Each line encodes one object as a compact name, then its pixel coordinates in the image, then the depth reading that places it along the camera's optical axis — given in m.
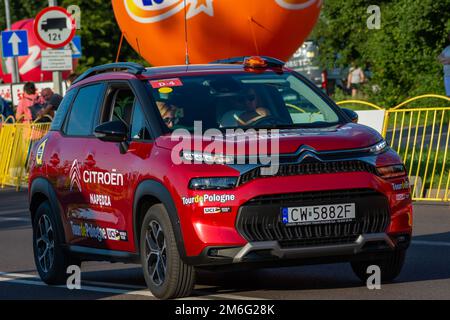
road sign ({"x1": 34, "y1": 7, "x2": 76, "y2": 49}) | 25.42
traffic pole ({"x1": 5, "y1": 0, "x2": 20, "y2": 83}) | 43.94
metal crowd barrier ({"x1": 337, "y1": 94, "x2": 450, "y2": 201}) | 17.72
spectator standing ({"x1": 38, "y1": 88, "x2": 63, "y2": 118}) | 25.47
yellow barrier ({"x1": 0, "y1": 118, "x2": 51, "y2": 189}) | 25.03
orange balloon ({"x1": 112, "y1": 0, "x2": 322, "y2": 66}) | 22.42
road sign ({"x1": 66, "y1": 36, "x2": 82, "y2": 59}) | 28.72
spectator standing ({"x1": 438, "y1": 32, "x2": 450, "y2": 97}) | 23.62
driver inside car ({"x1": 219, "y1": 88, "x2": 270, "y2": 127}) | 9.89
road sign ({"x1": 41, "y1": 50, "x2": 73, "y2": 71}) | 26.11
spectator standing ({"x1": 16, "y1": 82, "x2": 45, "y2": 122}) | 26.70
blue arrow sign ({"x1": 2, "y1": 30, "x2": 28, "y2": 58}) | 31.94
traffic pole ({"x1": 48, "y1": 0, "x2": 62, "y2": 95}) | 27.62
